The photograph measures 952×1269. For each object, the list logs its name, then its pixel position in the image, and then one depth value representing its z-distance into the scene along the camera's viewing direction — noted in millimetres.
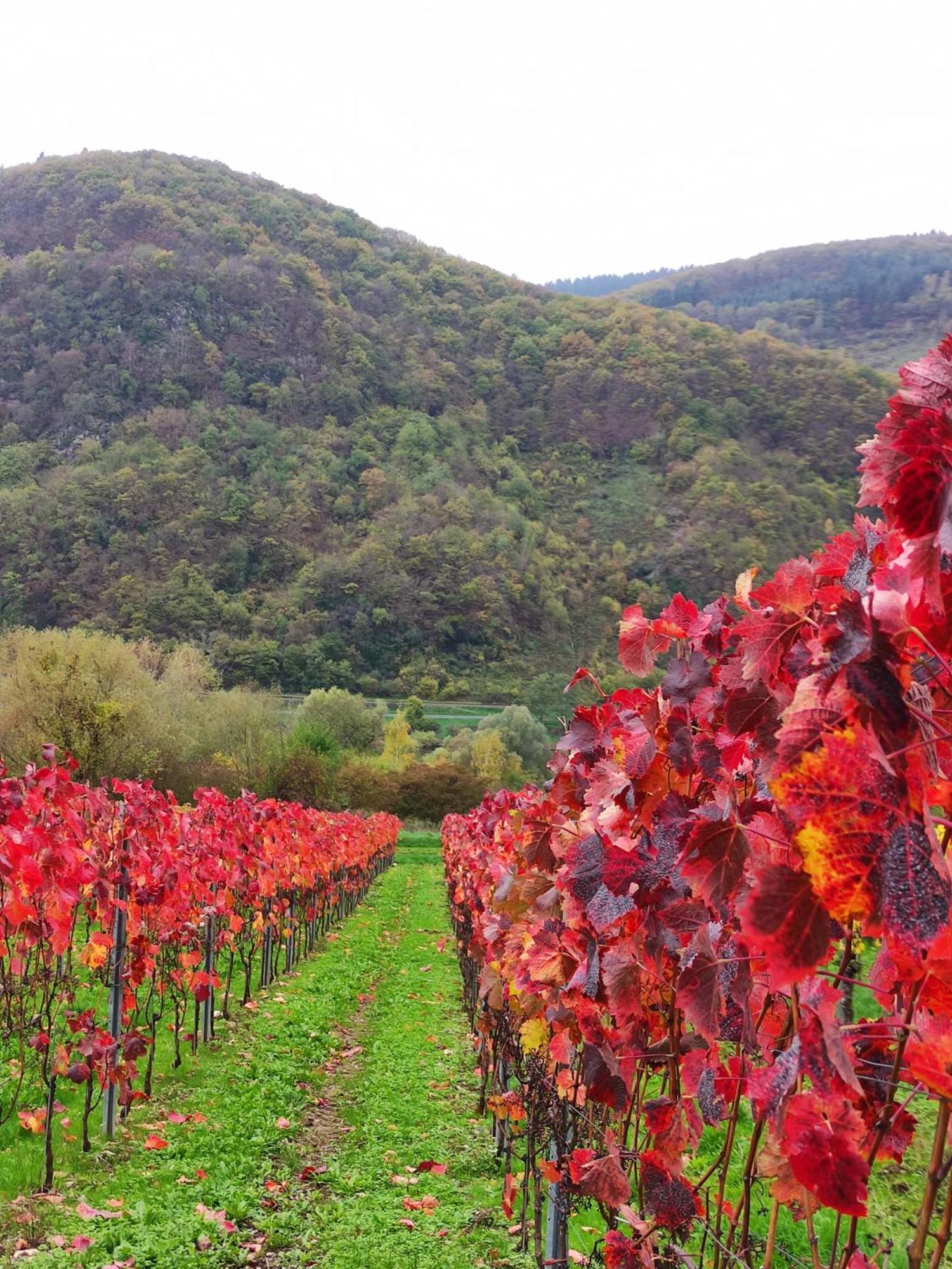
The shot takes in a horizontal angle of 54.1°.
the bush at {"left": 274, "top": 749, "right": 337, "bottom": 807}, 36031
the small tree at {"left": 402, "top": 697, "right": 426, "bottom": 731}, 66875
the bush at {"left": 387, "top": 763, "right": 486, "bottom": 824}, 45906
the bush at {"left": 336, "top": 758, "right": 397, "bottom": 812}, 42469
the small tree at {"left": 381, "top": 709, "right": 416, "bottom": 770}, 52031
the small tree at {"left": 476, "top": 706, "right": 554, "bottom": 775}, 57188
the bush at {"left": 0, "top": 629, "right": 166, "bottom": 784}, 24438
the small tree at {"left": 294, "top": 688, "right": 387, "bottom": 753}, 52375
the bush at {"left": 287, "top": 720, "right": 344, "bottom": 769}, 39041
